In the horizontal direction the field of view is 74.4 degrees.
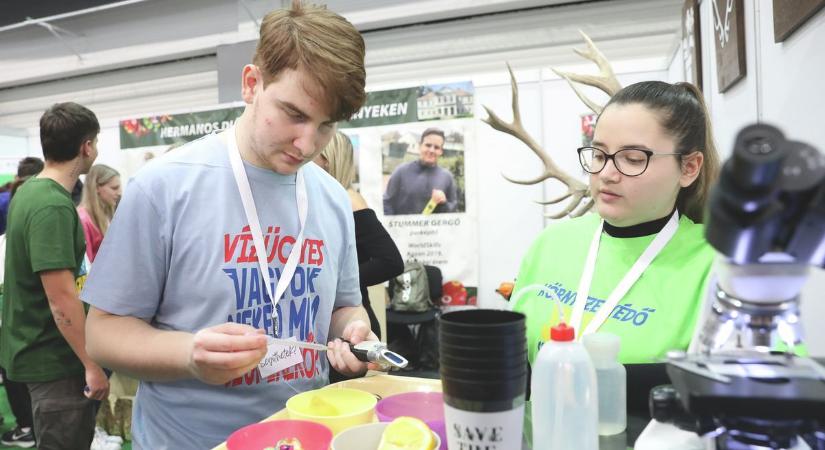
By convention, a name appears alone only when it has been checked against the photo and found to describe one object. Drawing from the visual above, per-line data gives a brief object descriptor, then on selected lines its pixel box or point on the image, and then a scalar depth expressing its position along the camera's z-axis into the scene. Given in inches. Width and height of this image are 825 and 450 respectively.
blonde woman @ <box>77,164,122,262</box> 123.8
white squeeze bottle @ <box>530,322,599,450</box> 28.4
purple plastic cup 35.4
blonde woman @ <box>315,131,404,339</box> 91.6
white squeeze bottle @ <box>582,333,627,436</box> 35.2
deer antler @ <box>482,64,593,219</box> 107.7
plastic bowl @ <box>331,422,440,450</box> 29.6
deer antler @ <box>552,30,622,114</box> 106.2
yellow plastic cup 36.4
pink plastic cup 31.6
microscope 16.3
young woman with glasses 48.1
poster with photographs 177.0
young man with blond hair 40.8
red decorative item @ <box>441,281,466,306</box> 176.7
